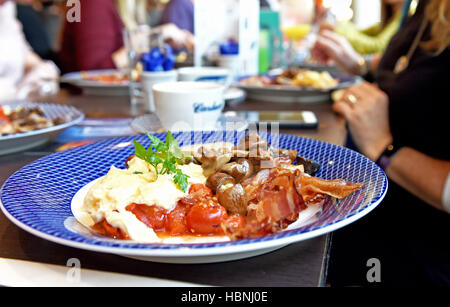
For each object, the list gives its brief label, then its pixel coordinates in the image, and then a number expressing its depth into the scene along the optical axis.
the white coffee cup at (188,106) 1.17
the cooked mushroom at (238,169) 0.77
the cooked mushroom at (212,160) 0.78
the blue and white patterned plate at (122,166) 0.51
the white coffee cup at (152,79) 1.56
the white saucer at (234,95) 1.69
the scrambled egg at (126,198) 0.62
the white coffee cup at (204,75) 1.59
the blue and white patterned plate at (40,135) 1.08
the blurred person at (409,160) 1.28
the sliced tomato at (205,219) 0.64
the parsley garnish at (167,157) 0.70
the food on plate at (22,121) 1.22
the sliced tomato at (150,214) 0.66
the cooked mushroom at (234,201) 0.68
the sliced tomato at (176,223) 0.66
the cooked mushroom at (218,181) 0.74
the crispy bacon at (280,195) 0.60
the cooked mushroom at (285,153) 0.88
